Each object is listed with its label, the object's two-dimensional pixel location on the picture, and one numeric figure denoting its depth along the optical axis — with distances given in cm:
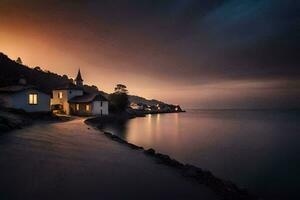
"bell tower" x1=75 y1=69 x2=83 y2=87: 6606
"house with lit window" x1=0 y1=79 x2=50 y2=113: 3166
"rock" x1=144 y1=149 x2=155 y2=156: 1602
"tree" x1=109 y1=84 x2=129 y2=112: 7512
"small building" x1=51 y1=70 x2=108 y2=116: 5191
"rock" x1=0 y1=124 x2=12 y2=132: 1789
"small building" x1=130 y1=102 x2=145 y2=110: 14395
